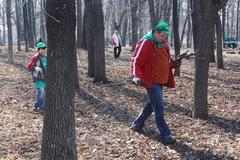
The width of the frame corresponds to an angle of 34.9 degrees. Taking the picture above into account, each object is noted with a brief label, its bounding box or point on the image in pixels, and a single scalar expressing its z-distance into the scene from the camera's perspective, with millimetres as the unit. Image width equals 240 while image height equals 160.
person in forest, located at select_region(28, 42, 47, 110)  8906
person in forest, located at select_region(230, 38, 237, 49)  35125
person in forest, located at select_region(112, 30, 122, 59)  20533
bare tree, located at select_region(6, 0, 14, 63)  19016
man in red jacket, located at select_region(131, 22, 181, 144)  6160
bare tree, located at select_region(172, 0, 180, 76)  12344
